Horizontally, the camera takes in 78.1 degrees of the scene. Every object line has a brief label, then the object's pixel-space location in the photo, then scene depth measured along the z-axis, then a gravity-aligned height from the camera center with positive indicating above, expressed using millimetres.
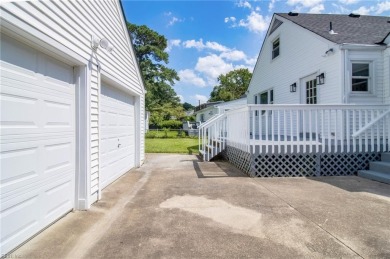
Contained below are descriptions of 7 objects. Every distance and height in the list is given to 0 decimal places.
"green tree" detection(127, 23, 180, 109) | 30891 +8753
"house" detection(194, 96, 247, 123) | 20706 +2491
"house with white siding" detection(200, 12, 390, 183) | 6105 +913
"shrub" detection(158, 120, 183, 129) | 31719 +820
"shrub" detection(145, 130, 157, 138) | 22203 -449
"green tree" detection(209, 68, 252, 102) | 46688 +9323
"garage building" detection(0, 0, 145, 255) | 2520 +282
